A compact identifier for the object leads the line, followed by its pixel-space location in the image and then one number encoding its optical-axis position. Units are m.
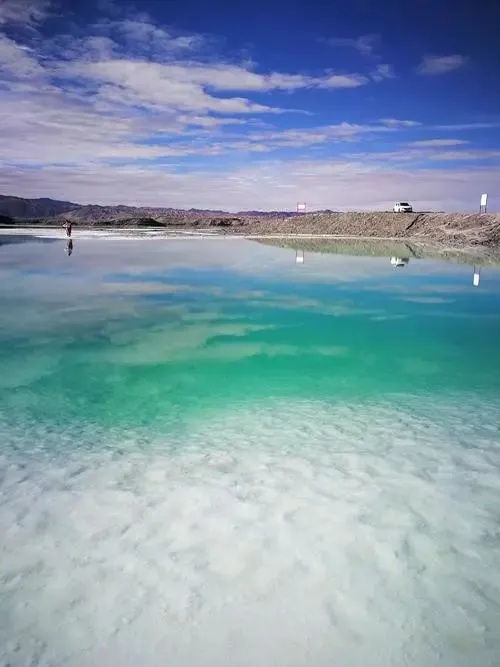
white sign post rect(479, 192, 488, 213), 40.09
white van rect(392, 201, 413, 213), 51.50
